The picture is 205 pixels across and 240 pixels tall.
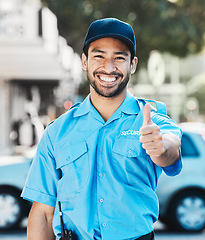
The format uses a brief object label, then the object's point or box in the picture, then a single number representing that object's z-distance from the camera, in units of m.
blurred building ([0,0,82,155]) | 12.27
